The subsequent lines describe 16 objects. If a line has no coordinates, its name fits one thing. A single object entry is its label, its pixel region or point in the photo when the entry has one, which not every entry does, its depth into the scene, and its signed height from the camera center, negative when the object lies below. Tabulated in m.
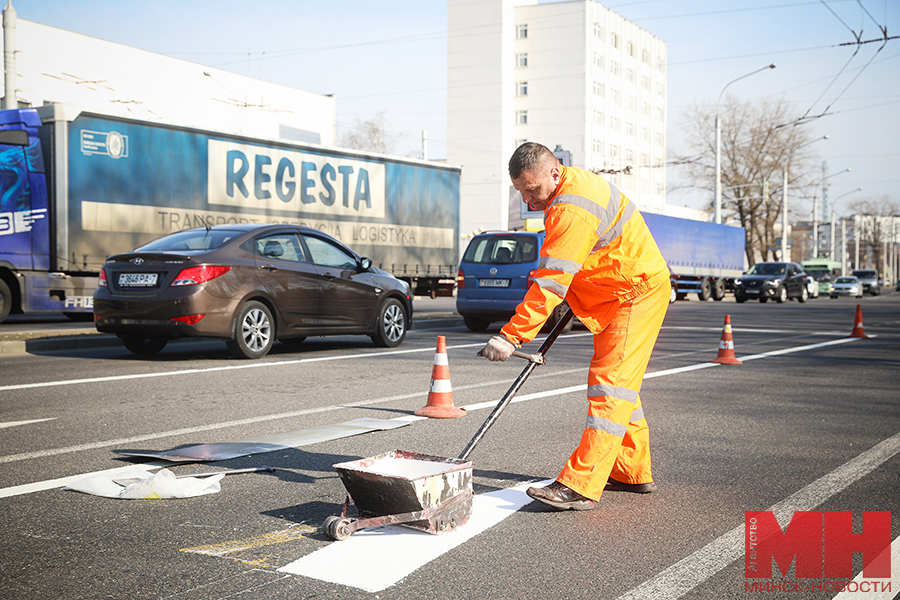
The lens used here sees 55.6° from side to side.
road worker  3.95 -0.14
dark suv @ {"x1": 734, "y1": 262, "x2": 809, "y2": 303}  35.34 -0.67
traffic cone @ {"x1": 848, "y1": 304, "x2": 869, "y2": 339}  15.48 -1.12
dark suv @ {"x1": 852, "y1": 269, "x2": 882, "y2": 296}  61.00 -0.97
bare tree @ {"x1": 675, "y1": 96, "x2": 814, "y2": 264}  61.69 +7.44
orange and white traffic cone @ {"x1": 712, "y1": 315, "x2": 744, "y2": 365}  10.55 -1.04
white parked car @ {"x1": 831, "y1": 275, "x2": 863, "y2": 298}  54.12 -1.36
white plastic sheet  4.24 -1.11
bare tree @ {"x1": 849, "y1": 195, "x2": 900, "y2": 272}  101.38 +5.23
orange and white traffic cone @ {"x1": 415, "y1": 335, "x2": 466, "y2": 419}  6.71 -0.99
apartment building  74.88 +16.20
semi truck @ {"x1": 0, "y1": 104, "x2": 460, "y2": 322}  14.53 +1.51
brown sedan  9.55 -0.26
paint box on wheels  3.54 -0.97
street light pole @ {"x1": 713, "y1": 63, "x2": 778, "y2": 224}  40.98 +3.62
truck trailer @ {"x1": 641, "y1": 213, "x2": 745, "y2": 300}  34.84 +0.64
